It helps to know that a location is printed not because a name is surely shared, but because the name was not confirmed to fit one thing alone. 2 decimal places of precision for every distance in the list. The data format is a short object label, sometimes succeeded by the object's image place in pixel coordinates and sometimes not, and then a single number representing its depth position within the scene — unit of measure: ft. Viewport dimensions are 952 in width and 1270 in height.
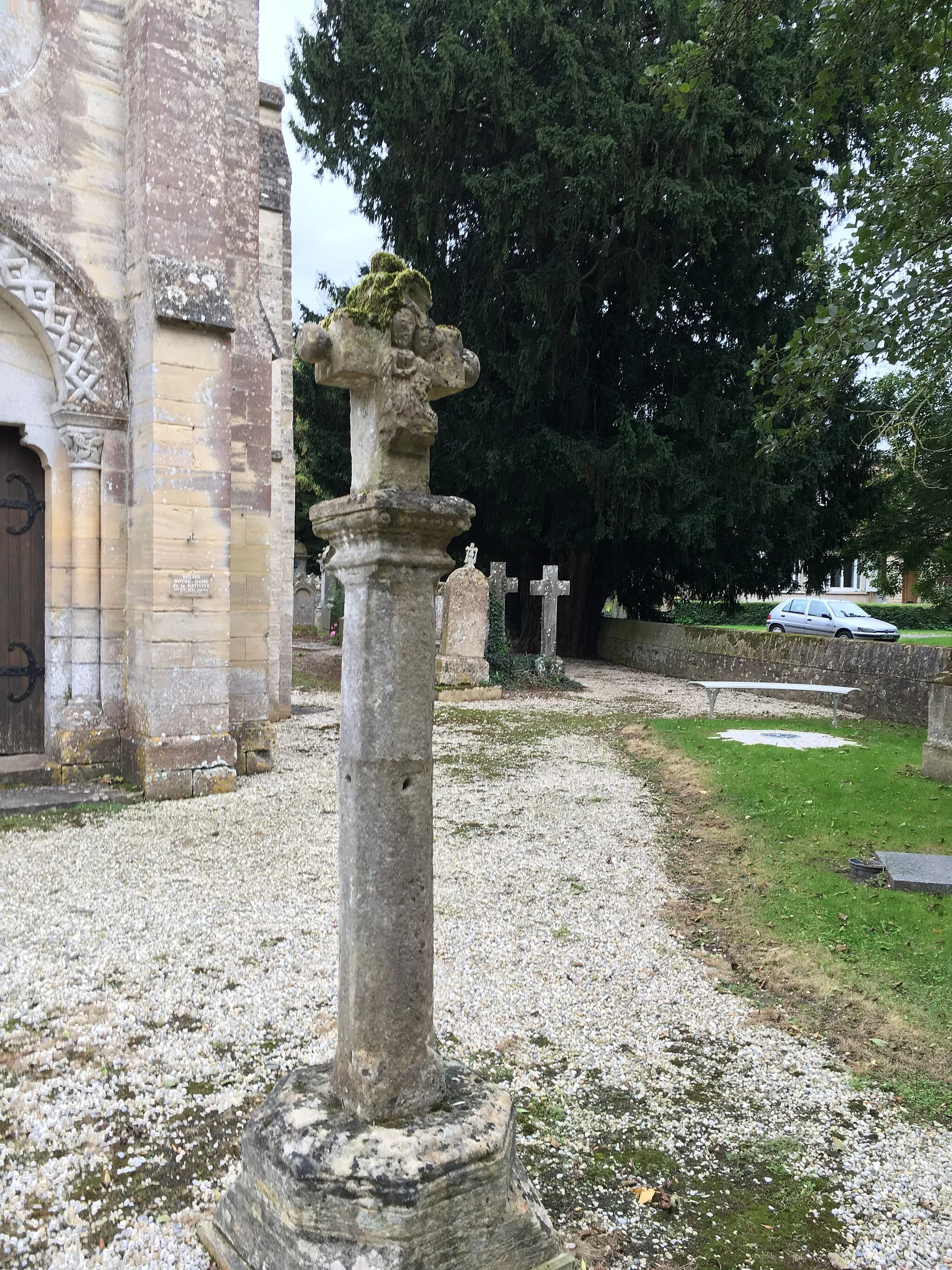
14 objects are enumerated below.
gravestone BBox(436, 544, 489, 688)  48.32
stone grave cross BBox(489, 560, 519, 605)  52.80
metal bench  37.11
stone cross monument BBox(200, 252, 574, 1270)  7.59
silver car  79.56
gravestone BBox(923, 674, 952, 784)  26.96
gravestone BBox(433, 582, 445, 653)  50.55
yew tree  50.47
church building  24.76
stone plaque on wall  25.07
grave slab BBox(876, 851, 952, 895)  17.03
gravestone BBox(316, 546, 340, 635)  91.25
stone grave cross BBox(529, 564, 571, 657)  55.77
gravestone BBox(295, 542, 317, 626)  99.76
